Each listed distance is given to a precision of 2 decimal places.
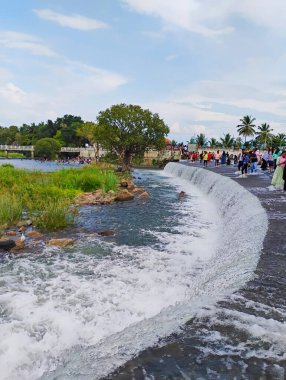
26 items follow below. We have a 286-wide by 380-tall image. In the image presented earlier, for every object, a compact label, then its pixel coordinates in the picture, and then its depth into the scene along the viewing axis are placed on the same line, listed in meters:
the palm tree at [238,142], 74.69
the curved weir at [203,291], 3.77
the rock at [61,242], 9.87
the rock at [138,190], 22.36
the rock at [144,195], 20.35
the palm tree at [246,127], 69.69
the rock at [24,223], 12.11
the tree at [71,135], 105.19
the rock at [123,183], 24.49
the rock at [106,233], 11.35
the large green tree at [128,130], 39.59
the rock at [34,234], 10.81
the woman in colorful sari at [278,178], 15.74
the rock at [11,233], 10.88
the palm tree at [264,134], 70.38
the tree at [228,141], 75.31
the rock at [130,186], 23.82
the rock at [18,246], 9.30
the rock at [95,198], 17.53
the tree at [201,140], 81.00
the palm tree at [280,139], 66.56
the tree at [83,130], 83.78
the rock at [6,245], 9.36
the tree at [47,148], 91.50
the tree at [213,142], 80.44
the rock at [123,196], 18.70
